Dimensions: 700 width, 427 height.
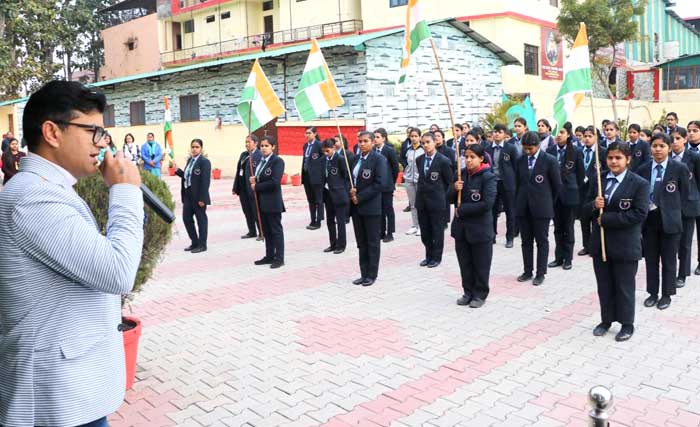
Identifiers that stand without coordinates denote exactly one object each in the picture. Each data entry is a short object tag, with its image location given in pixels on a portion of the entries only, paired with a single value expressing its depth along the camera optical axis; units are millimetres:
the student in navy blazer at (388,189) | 10664
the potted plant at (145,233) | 4266
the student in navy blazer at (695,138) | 7919
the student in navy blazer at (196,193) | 9852
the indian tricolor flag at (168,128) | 15400
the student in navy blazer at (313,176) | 11953
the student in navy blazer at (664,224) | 6324
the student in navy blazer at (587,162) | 8852
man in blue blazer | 1903
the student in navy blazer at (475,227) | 6453
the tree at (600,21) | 24625
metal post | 2201
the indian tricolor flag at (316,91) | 8570
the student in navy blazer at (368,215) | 7605
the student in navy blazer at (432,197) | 8648
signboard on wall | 28345
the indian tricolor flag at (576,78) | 6320
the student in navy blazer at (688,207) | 7066
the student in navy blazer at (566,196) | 8375
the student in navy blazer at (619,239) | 5266
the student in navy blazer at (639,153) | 9930
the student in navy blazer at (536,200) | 7512
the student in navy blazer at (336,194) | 9555
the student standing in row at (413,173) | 10334
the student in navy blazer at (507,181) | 9945
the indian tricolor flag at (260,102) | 9320
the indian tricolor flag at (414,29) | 7211
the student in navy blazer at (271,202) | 8695
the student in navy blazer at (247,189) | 10633
